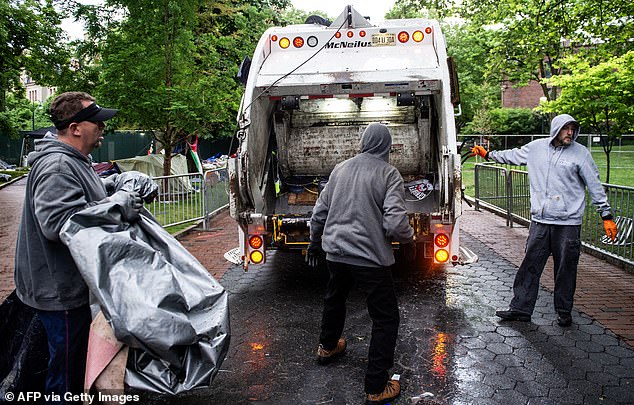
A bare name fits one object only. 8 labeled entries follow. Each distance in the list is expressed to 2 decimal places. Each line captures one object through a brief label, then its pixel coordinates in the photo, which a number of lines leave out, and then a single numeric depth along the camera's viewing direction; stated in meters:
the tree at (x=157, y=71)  10.78
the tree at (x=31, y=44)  12.20
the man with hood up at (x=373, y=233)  3.39
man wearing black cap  2.52
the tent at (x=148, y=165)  15.34
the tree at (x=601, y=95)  8.53
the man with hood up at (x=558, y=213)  4.64
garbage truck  5.27
